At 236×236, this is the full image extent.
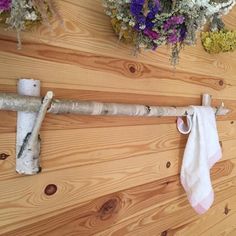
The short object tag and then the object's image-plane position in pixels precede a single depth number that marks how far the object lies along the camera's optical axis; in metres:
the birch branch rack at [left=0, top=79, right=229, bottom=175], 0.72
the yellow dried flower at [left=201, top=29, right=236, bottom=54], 1.34
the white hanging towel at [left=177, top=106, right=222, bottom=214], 1.24
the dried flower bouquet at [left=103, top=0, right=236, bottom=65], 0.81
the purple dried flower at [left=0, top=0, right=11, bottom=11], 0.61
